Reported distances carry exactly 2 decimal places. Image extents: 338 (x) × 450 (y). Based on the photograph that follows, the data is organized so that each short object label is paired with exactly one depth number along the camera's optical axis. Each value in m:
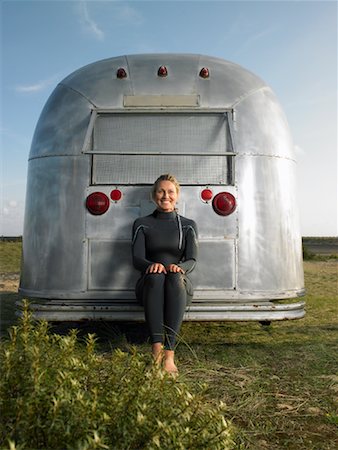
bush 1.63
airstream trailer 4.00
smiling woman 3.36
